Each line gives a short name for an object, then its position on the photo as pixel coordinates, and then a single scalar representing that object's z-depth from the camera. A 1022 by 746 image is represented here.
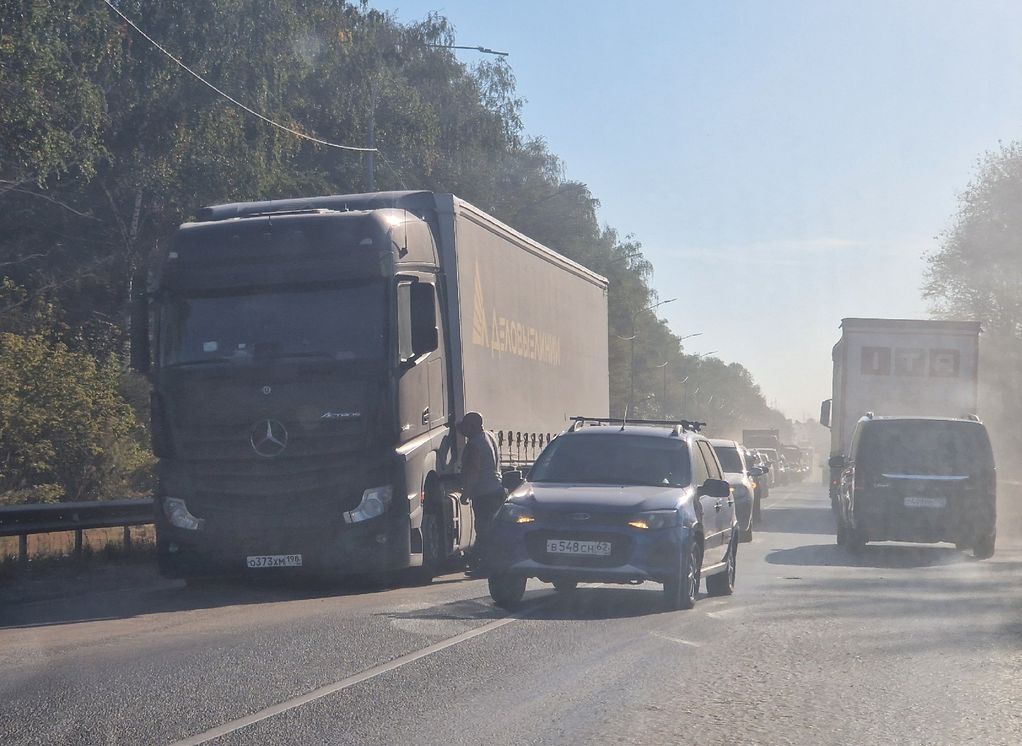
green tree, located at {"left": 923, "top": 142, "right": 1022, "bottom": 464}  64.75
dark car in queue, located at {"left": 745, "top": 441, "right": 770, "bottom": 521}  25.45
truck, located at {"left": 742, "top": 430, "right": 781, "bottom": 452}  90.38
